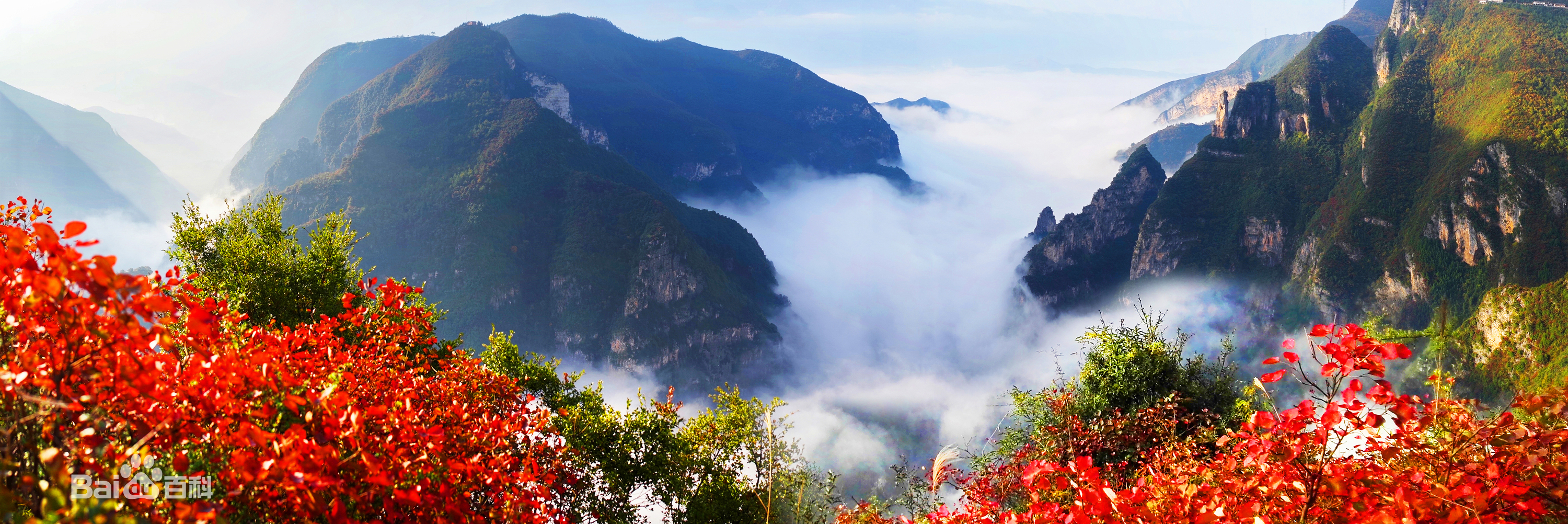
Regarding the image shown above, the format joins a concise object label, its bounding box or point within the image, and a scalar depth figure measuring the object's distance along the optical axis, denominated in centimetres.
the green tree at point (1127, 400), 1933
